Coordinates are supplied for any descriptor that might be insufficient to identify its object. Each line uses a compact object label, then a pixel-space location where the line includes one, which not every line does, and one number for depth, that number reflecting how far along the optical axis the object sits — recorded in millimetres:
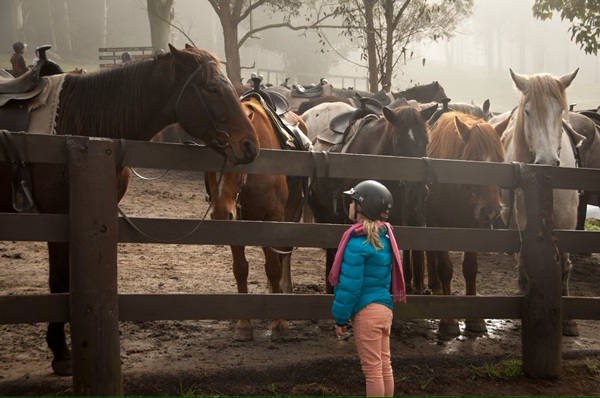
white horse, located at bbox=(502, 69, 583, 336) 6492
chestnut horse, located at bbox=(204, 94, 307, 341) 5809
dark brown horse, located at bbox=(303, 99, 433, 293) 6414
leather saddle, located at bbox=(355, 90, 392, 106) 12073
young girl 3807
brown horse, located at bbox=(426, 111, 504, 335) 6508
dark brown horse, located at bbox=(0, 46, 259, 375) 4641
